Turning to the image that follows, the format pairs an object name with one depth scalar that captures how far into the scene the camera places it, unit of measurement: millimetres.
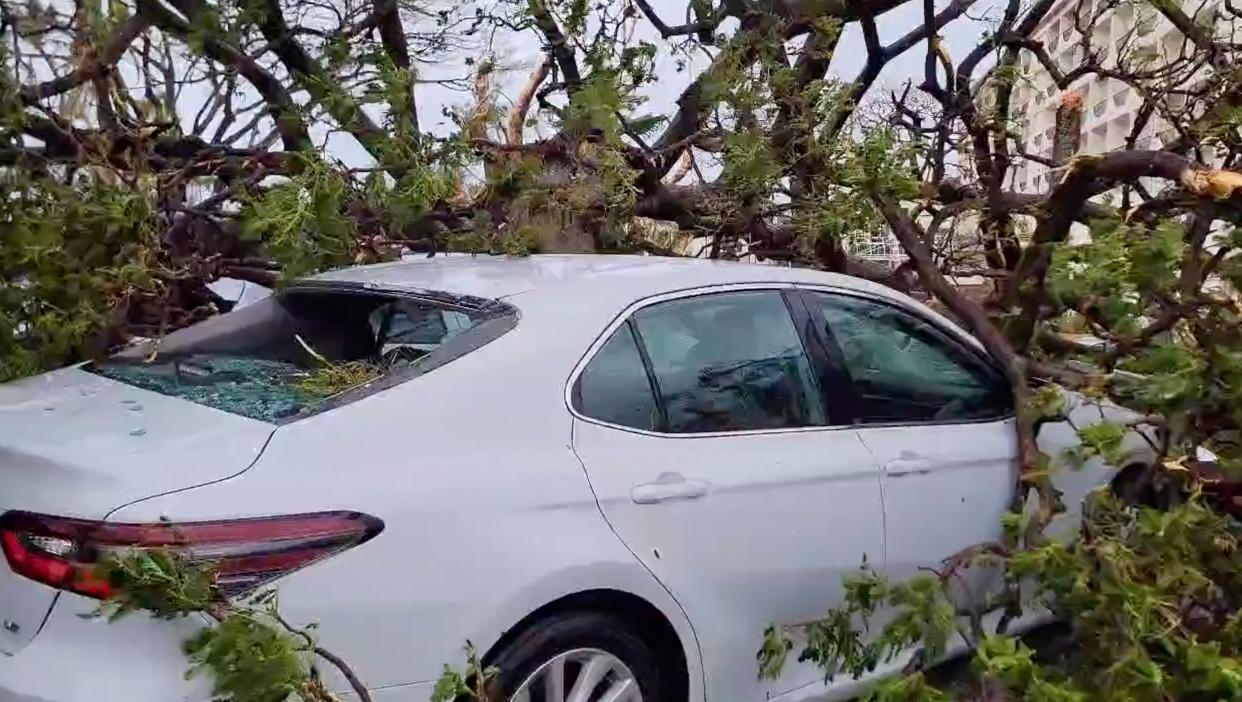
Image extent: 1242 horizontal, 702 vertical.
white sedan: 2340
